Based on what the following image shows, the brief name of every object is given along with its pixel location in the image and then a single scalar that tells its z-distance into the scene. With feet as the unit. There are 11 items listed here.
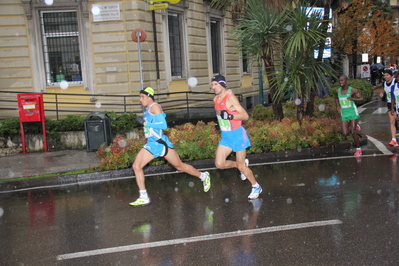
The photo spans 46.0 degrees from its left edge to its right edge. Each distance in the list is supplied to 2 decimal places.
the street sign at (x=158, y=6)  50.06
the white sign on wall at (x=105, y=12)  51.13
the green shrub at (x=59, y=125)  42.42
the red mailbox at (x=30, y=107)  40.11
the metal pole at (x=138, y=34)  44.85
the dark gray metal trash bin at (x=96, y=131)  39.99
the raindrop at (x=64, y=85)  52.44
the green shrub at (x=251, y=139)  33.55
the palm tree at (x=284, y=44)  41.50
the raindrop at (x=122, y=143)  34.37
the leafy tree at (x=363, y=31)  111.24
